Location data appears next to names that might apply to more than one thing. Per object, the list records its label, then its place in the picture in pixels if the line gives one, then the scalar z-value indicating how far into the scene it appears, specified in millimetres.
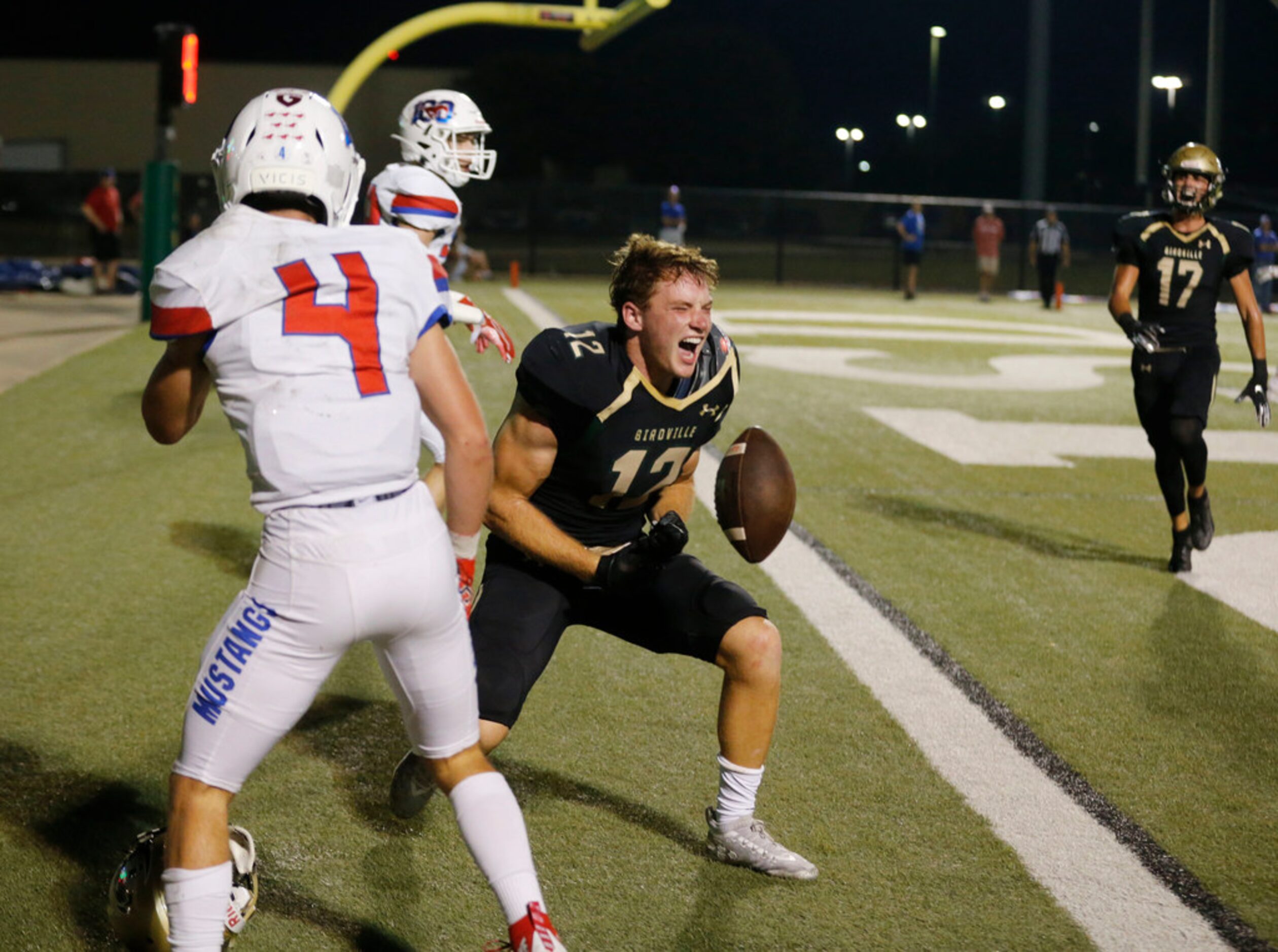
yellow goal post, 19203
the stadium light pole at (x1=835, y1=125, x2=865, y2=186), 79375
